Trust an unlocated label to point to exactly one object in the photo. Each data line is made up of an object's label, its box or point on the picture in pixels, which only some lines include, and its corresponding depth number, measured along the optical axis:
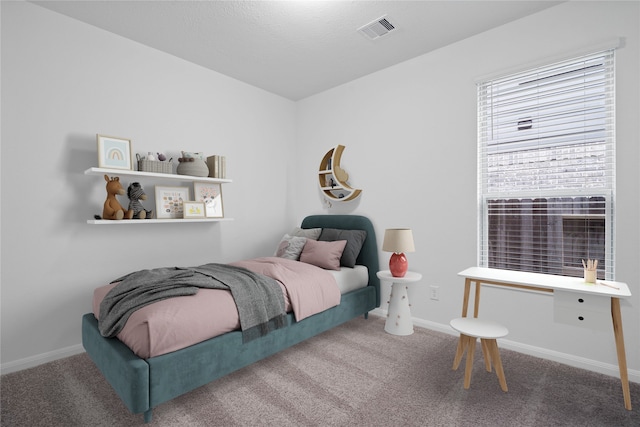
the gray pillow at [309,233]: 3.70
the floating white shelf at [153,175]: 2.55
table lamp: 2.86
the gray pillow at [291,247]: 3.41
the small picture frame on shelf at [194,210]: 3.15
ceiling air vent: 2.62
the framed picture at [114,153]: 2.61
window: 2.30
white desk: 1.81
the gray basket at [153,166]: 2.87
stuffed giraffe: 2.65
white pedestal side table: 2.95
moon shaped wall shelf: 3.71
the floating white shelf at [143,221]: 2.56
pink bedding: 1.74
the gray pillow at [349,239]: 3.33
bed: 1.66
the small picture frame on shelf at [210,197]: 3.33
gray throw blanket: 1.95
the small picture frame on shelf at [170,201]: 3.05
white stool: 1.95
